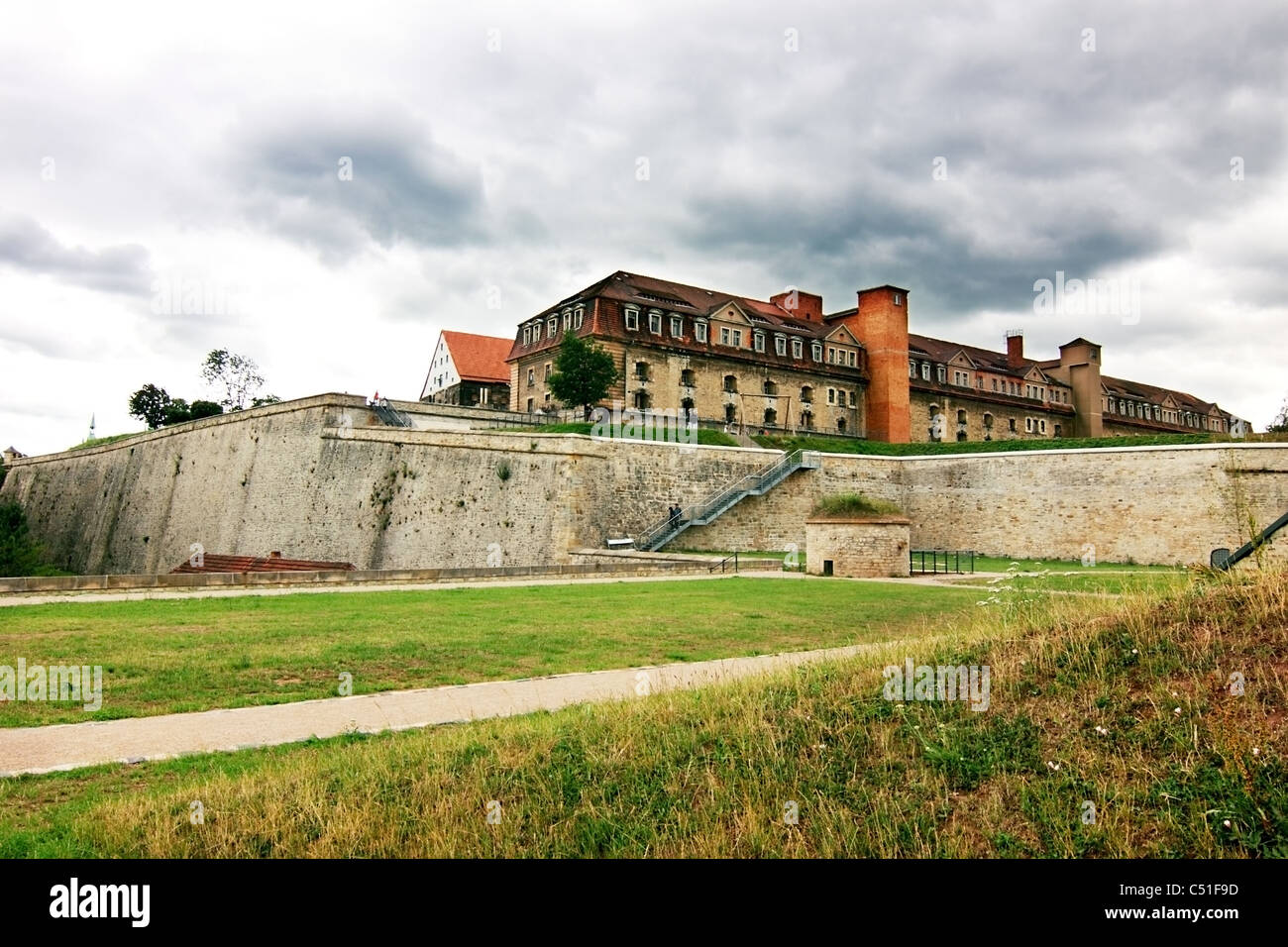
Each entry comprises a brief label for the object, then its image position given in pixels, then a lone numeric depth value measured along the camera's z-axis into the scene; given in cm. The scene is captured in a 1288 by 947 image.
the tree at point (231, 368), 7606
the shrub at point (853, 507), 2750
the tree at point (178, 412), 6725
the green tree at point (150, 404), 7281
